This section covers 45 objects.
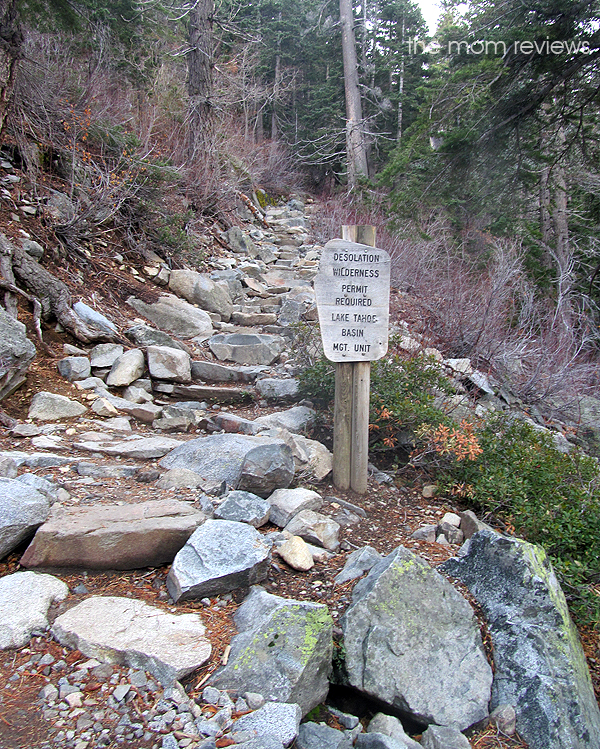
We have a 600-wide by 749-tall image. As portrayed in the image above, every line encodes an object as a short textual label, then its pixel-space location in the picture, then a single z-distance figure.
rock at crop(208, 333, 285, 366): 6.96
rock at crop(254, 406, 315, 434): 4.91
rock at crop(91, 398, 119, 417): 5.03
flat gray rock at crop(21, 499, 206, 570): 2.73
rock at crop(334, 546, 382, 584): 3.05
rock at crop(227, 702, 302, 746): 1.96
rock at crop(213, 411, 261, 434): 4.80
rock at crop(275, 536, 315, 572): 3.10
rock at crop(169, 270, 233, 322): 8.30
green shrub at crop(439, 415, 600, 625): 3.44
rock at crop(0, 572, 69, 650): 2.27
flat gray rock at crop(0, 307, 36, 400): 4.54
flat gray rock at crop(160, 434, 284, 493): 3.87
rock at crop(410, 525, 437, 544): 3.63
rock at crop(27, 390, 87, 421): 4.71
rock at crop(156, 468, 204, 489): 3.71
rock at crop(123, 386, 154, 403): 5.52
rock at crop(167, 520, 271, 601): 2.67
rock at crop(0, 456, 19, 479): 3.38
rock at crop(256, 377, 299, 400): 5.73
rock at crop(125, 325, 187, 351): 6.34
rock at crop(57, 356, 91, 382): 5.36
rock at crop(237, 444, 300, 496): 3.60
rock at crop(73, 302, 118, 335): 6.07
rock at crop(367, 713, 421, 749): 2.20
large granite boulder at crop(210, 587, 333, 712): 2.21
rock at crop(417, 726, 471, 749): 2.23
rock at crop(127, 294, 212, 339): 7.32
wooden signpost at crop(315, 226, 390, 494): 3.83
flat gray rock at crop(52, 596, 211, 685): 2.17
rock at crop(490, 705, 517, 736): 2.44
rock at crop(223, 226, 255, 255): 11.51
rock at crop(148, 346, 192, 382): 5.93
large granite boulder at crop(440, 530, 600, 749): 2.43
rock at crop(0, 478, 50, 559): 2.71
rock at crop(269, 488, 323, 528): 3.48
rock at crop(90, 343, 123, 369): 5.70
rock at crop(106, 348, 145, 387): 5.59
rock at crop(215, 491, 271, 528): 3.23
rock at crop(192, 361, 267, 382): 6.32
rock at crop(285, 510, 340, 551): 3.38
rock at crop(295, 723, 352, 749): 2.06
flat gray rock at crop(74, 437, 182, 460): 4.21
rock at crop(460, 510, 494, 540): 3.68
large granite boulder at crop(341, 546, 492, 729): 2.43
